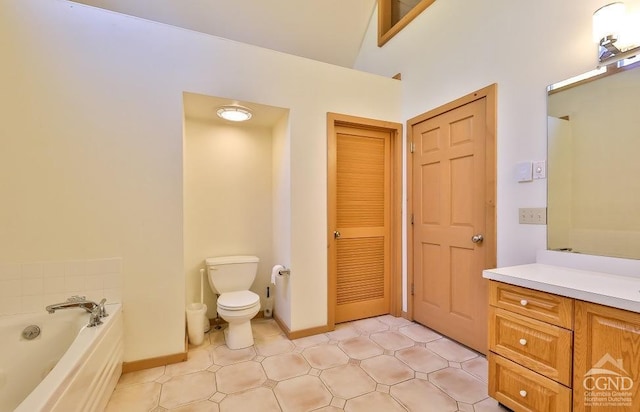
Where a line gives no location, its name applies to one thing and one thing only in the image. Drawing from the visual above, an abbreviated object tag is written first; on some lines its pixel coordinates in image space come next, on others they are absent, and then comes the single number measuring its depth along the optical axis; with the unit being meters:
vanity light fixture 1.47
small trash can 2.34
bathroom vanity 1.10
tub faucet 1.63
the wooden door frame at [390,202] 2.64
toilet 2.29
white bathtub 1.20
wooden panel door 2.20
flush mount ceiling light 2.31
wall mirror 1.47
